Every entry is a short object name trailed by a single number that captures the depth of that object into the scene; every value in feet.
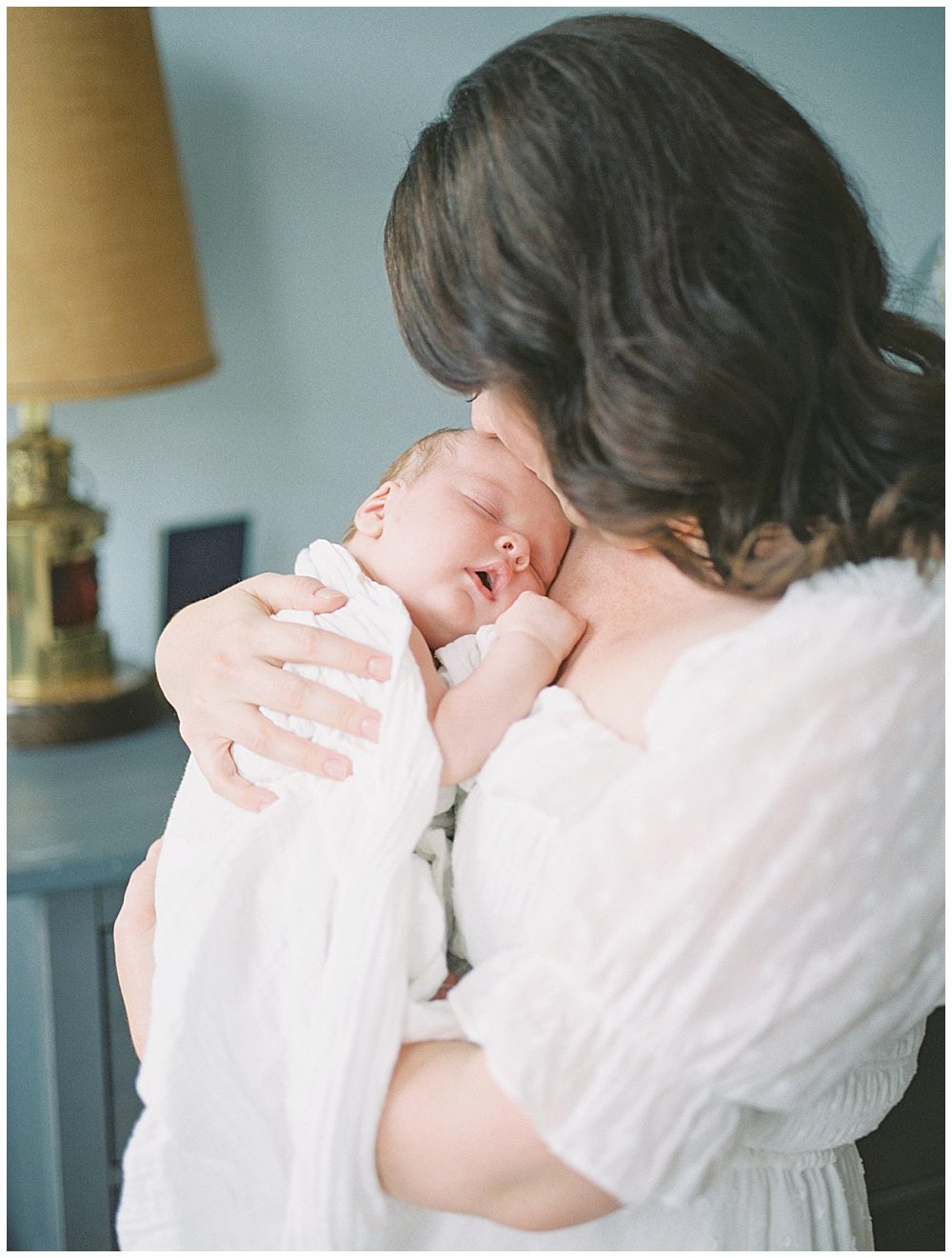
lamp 5.61
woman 2.20
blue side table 5.29
